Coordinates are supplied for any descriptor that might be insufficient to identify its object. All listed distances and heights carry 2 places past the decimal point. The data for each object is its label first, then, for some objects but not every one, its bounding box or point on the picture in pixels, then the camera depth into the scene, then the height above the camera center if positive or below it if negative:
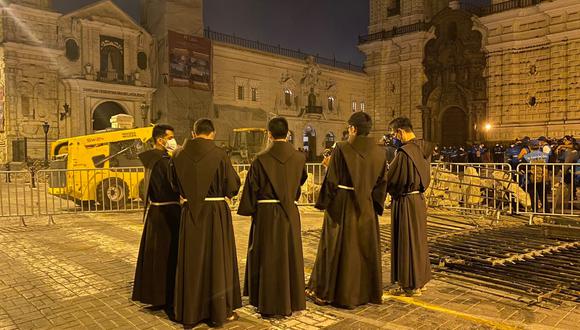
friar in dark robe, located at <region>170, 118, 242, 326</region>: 4.38 -0.76
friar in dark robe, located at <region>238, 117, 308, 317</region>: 4.56 -0.68
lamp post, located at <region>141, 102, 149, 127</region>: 24.45 +2.81
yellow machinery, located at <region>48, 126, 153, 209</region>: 12.68 -0.08
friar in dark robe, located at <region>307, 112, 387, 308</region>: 4.88 -0.71
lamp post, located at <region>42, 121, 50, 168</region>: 24.23 +1.39
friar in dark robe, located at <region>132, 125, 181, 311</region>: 4.85 -0.86
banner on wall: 29.83 +6.71
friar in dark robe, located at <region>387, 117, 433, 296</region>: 5.29 -0.66
